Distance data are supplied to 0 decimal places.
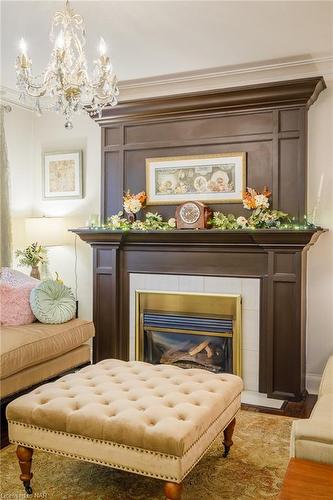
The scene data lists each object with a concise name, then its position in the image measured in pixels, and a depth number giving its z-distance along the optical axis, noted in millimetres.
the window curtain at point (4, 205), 4625
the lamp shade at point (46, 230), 4520
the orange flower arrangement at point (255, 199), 3779
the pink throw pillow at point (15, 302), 3369
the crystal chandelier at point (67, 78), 2578
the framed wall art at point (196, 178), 4020
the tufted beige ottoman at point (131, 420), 1968
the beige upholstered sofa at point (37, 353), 2857
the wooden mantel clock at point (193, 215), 3986
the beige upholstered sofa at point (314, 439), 1857
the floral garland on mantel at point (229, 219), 3738
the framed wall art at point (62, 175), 4777
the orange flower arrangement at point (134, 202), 4242
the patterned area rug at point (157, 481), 2299
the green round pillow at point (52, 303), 3438
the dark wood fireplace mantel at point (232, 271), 3670
